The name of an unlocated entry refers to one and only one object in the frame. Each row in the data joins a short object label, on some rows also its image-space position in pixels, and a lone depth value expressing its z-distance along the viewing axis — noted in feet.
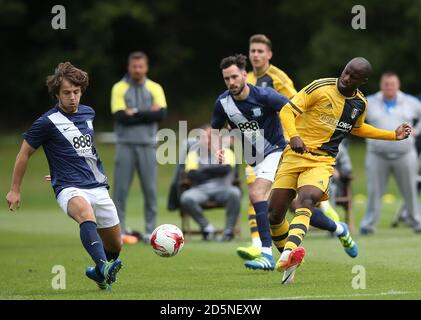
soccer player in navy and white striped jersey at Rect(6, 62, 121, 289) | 31.40
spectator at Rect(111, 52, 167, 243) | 52.42
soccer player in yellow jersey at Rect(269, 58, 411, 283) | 33.35
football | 33.73
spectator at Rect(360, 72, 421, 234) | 55.16
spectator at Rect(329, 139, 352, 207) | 56.08
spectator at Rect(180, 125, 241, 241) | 53.98
